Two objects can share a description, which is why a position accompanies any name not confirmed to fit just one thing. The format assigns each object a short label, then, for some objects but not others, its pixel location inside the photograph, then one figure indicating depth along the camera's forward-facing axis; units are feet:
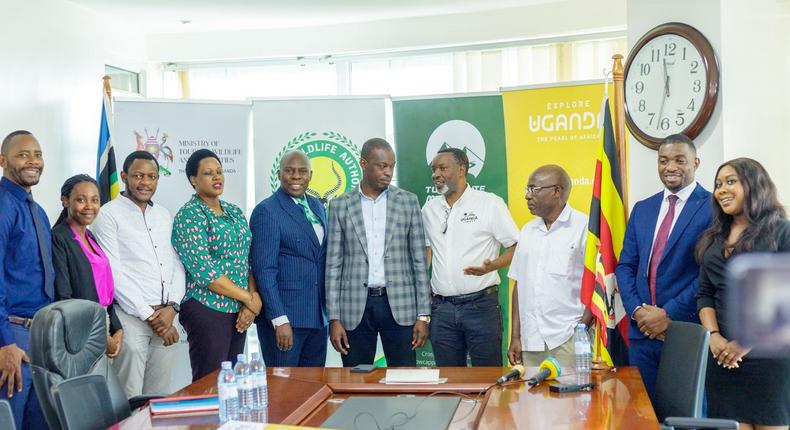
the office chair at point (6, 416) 7.05
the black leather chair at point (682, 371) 9.14
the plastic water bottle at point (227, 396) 8.48
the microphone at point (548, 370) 10.11
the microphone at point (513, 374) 10.07
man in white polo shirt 14.60
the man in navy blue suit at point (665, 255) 12.06
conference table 8.33
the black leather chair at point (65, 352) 8.75
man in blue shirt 11.70
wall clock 14.17
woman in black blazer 12.98
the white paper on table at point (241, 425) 8.04
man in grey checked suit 14.20
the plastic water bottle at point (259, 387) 8.95
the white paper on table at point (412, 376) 10.37
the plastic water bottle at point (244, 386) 8.75
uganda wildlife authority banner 19.30
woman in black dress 11.06
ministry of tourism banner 18.81
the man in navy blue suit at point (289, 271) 14.20
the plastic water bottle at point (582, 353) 10.36
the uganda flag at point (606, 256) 12.74
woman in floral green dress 13.80
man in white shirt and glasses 12.94
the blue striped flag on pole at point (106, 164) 17.89
